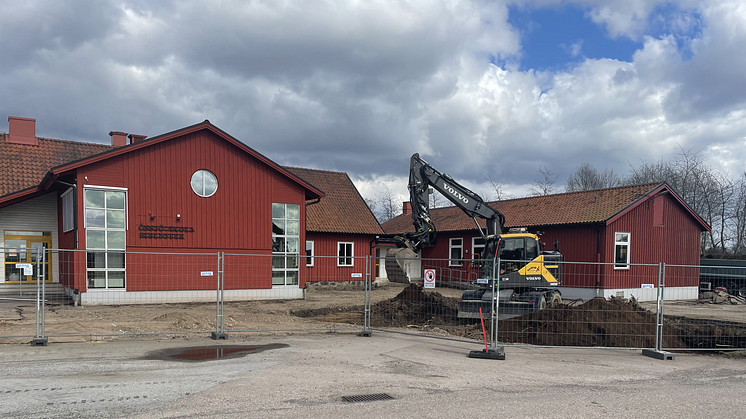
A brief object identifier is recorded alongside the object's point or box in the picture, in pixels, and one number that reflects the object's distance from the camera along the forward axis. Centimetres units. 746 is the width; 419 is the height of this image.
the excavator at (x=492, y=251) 1465
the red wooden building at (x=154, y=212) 1695
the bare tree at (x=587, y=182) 5362
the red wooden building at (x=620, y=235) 2242
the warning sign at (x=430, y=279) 1105
